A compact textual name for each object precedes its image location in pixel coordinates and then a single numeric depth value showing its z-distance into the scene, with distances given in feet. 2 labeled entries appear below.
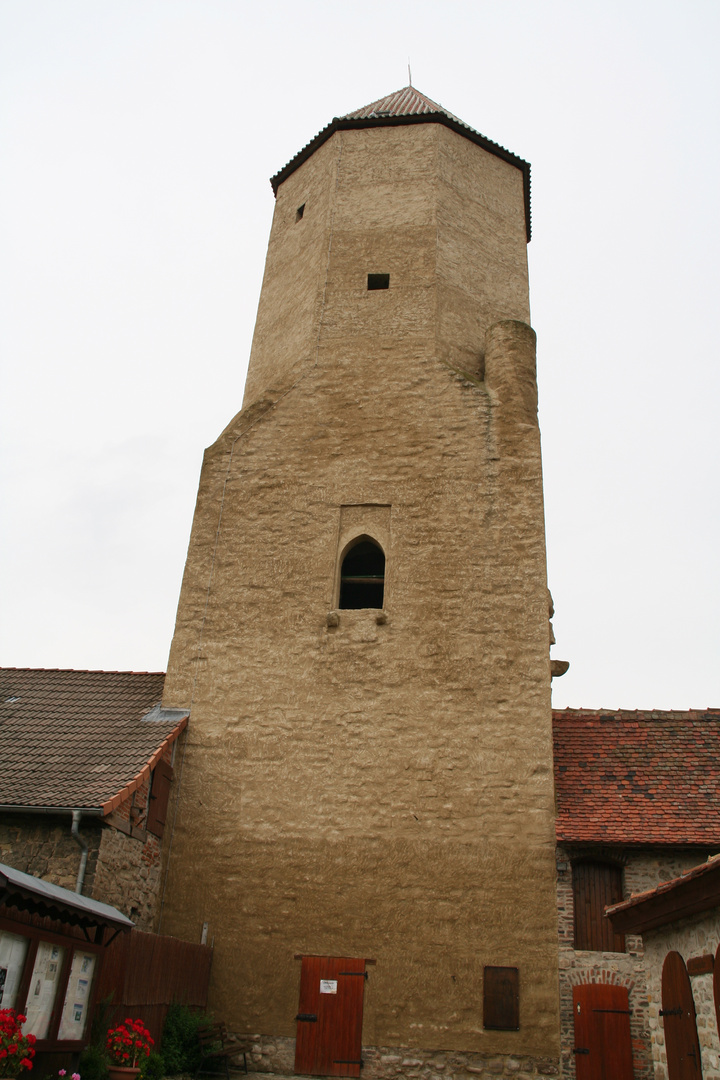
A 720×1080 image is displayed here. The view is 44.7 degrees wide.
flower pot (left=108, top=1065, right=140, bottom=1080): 25.96
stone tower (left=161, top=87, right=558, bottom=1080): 35.63
